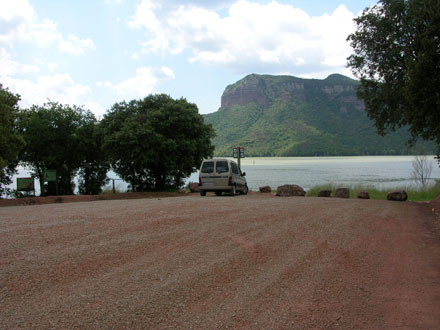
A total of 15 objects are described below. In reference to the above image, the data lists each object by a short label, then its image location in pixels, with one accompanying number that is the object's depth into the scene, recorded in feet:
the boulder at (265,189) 85.87
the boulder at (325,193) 72.84
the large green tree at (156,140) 82.48
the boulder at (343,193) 71.31
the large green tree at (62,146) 86.89
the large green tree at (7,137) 67.36
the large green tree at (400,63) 47.85
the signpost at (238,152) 97.76
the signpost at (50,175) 82.28
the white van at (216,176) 66.54
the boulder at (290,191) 72.84
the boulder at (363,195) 70.95
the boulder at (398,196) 66.23
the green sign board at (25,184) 79.77
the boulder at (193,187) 87.45
